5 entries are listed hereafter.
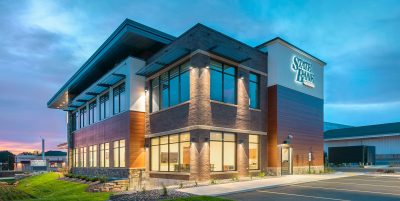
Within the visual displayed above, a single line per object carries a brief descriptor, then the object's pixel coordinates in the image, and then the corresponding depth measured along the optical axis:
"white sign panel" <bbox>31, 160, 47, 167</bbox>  83.31
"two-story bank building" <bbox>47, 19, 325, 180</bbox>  23.27
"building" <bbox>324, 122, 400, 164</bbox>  49.91
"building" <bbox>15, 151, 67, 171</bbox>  83.68
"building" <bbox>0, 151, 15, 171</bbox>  100.46
